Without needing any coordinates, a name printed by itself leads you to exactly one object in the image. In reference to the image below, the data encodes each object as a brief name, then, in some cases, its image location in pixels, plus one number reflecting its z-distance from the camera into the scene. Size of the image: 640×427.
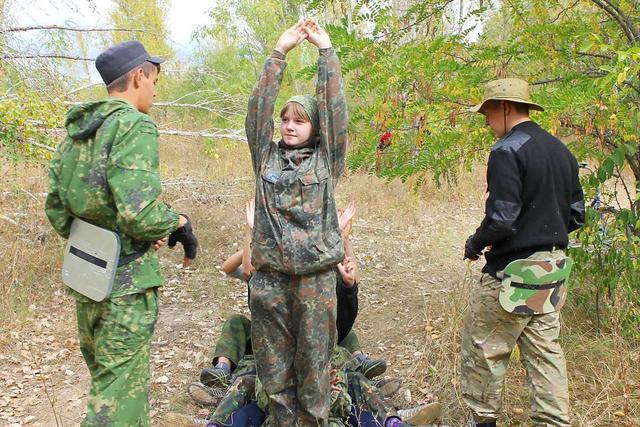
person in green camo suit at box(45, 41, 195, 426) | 2.34
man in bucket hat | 2.76
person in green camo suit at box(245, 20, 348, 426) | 2.69
